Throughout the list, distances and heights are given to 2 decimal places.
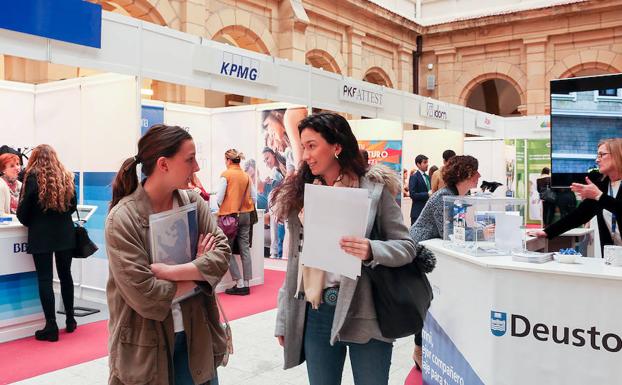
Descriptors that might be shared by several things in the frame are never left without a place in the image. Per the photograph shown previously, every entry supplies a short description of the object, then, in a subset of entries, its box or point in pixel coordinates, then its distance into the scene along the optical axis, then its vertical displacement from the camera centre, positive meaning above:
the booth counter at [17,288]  5.08 -0.96
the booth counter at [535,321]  2.58 -0.68
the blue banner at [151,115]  8.62 +1.08
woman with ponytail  1.85 -0.34
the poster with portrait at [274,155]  8.49 +0.45
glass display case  3.10 -0.24
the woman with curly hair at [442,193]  3.82 -0.07
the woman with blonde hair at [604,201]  3.44 -0.11
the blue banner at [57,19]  4.84 +1.49
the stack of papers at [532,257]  2.85 -0.38
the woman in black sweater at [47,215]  4.91 -0.28
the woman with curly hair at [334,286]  1.99 -0.38
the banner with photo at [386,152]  10.26 +0.60
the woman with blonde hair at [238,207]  6.71 -0.28
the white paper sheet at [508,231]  3.10 -0.26
